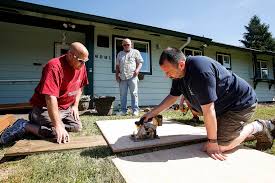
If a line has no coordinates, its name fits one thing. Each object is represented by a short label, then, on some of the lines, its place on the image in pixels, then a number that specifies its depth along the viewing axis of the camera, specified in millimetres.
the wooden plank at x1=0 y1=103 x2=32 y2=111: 4241
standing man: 4012
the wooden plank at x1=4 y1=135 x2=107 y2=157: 1668
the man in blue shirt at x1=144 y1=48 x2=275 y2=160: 1505
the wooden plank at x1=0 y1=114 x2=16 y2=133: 2538
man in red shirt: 1888
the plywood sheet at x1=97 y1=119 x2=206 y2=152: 1833
